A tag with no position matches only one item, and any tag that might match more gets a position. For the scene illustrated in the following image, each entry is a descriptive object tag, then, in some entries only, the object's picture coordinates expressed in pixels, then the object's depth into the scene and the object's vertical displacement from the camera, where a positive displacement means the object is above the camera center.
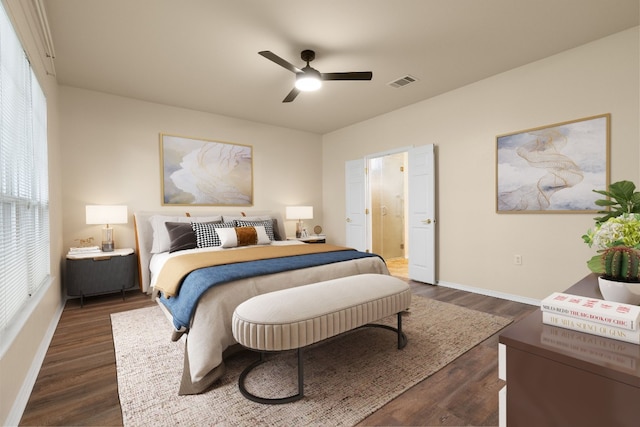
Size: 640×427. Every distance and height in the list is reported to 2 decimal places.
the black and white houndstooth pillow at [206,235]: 3.76 -0.35
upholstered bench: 1.69 -0.66
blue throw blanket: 2.05 -0.51
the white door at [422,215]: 4.25 -0.16
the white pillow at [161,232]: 3.81 -0.30
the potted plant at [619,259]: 1.07 -0.22
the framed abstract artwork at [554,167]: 2.93 +0.36
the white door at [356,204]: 5.39 +0.01
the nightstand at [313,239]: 5.25 -0.58
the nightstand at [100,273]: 3.40 -0.74
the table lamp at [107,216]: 3.57 -0.08
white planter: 1.06 -0.33
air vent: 3.66 +1.51
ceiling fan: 2.88 +1.24
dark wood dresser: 0.72 -0.46
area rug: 1.63 -1.11
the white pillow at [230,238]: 3.67 -0.38
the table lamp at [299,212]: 5.34 -0.11
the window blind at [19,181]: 1.60 +0.19
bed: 1.95 -0.53
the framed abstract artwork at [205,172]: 4.42 +0.55
